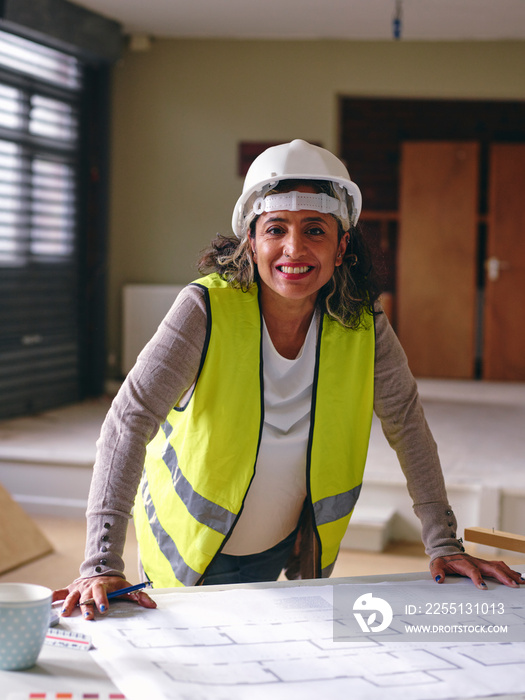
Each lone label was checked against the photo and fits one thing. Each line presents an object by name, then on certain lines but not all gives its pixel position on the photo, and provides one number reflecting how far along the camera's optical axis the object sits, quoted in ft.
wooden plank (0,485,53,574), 11.16
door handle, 23.71
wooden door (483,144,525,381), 23.43
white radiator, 20.26
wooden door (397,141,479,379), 23.68
